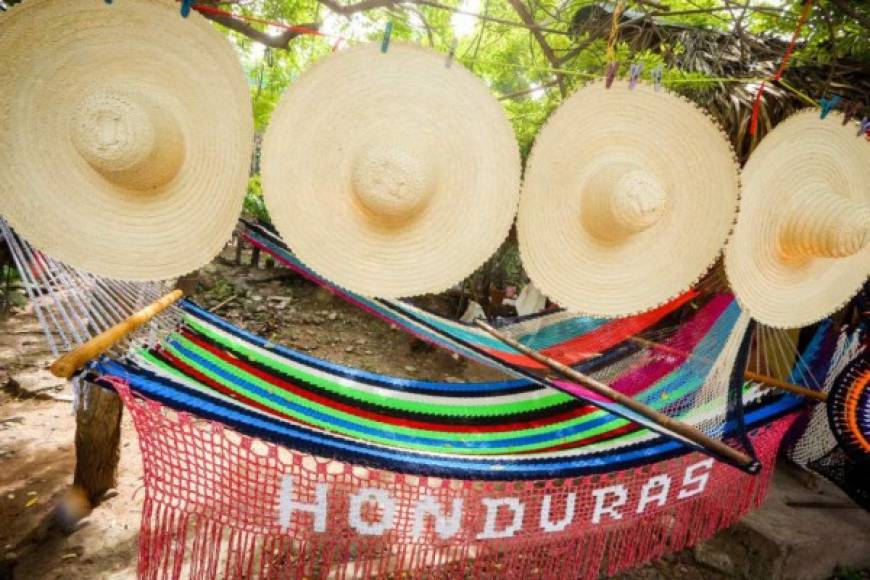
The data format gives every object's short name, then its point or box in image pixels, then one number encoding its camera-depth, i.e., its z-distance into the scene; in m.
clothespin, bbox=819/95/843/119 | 1.60
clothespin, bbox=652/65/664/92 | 1.35
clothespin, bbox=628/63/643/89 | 1.36
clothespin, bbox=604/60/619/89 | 1.31
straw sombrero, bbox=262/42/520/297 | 1.23
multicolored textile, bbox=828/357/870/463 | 2.07
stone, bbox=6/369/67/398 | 3.30
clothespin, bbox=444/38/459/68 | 1.16
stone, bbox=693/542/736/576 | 2.47
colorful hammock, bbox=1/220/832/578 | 1.48
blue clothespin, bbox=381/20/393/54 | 1.13
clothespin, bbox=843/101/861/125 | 1.60
